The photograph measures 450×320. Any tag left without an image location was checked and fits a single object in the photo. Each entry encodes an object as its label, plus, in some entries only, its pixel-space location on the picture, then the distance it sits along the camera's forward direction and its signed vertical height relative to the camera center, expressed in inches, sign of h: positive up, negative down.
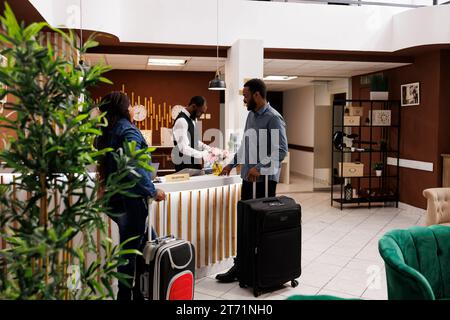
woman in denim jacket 112.0 -13.2
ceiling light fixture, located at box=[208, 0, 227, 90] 236.1 +27.5
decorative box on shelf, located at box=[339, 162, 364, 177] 326.0 -27.1
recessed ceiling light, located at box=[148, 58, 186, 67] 322.3 +56.2
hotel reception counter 150.1 -30.4
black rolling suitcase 142.6 -36.8
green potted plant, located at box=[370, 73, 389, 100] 333.4 +36.2
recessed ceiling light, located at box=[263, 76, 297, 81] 404.5 +54.2
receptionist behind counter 186.1 -1.7
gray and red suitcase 110.9 -35.3
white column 231.6 +35.4
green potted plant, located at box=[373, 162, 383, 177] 331.3 -27.1
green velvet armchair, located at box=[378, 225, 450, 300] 86.9 -26.2
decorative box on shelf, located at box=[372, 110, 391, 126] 328.5 +12.6
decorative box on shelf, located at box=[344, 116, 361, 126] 327.6 +9.7
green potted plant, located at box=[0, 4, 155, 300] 53.4 -3.7
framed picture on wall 309.0 +29.2
